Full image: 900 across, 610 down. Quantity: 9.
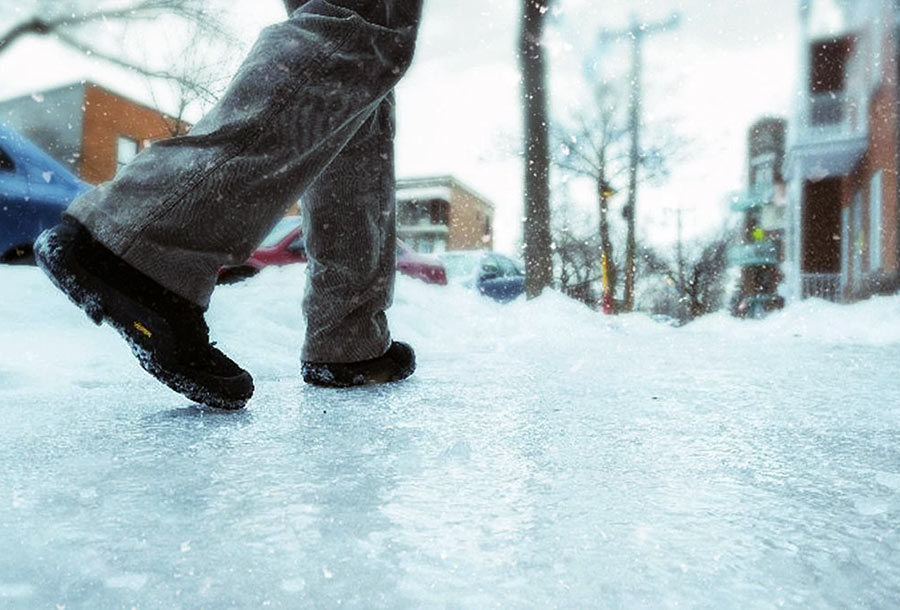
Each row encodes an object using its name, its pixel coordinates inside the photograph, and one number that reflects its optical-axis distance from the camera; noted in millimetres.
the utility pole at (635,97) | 17469
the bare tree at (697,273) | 42562
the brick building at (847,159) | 12672
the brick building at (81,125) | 25609
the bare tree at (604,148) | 17438
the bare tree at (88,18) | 12672
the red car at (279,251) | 5216
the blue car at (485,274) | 10070
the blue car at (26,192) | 3553
